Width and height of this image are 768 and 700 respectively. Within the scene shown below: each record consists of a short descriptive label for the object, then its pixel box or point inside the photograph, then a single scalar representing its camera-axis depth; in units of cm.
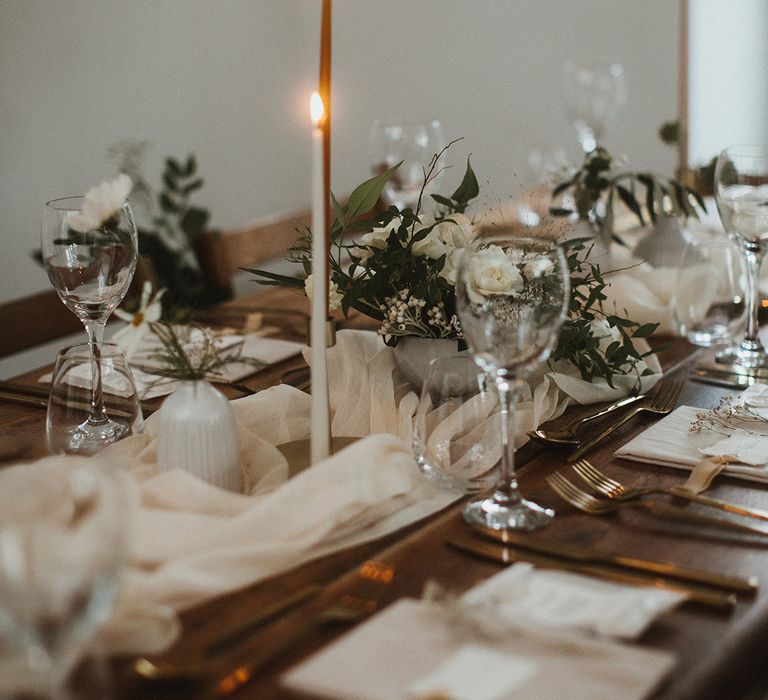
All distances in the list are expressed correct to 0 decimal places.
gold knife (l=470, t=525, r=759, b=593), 115
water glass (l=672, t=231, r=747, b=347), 167
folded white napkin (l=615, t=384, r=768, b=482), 134
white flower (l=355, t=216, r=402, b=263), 146
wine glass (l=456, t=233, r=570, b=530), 124
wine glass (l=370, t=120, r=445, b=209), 259
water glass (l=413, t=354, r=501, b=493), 130
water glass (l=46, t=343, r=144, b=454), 137
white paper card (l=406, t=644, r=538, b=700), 103
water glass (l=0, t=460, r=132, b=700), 98
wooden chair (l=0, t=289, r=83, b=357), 208
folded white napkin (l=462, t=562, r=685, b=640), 109
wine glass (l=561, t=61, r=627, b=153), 345
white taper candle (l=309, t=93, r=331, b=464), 125
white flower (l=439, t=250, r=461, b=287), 143
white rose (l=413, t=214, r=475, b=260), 144
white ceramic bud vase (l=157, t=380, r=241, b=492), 127
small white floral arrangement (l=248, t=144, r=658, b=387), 143
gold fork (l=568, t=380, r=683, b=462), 140
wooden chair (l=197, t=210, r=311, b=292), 259
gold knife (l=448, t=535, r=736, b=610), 113
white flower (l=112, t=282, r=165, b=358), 135
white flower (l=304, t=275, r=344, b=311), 145
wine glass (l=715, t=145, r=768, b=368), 159
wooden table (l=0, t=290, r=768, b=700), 107
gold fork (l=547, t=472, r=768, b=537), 123
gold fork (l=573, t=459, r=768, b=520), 126
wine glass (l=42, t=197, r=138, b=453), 147
